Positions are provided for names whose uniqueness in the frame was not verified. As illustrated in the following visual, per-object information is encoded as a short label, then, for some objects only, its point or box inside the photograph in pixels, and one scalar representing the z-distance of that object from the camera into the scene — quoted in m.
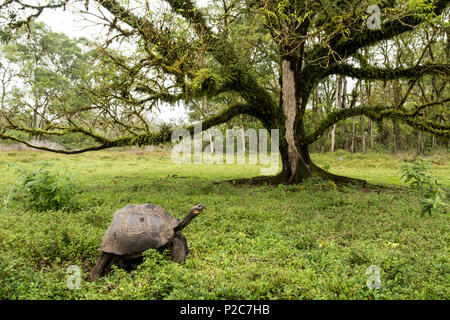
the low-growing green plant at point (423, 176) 4.51
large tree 8.16
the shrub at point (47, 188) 7.29
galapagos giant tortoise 4.17
